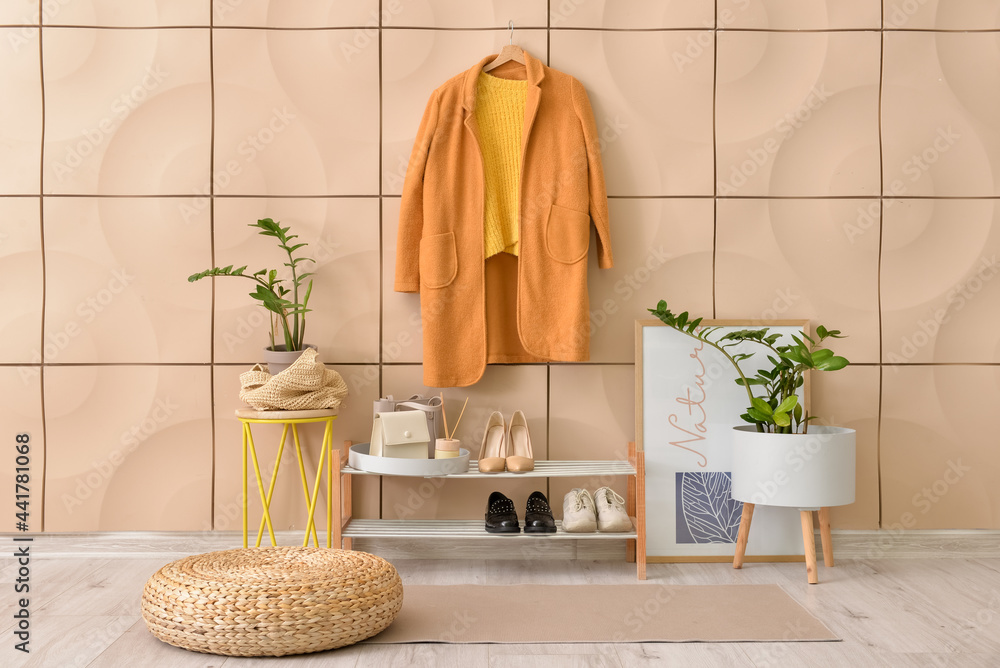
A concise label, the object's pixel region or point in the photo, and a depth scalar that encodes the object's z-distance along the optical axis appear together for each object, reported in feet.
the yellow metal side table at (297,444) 7.72
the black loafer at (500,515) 7.78
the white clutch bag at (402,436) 7.72
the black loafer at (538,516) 7.76
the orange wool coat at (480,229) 8.33
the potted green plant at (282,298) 8.02
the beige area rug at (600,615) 6.20
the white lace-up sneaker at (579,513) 7.74
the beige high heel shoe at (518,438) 8.41
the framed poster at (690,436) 8.52
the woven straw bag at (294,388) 7.67
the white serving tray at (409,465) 7.65
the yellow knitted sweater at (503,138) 8.57
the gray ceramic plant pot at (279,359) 8.09
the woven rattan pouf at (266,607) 5.58
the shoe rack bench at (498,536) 7.74
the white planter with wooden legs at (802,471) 7.47
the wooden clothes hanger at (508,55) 8.52
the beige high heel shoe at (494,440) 8.36
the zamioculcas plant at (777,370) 7.56
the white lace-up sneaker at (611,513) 7.76
